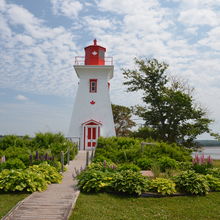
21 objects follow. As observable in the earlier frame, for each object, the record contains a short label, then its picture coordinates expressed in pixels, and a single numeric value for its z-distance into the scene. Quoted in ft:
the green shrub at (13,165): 31.40
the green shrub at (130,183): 23.98
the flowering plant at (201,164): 31.12
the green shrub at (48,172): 28.50
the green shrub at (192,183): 24.57
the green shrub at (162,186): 24.13
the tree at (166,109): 78.74
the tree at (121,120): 105.60
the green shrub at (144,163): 38.52
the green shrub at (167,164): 37.03
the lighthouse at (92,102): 72.54
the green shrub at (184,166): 34.71
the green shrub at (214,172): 29.99
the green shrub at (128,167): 30.75
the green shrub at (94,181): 24.75
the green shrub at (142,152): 44.74
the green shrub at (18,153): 37.60
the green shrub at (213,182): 26.37
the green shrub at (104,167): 29.71
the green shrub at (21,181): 24.30
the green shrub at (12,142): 53.72
